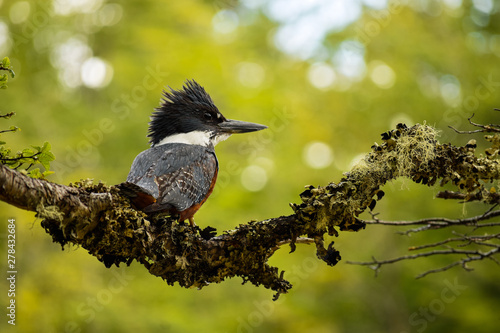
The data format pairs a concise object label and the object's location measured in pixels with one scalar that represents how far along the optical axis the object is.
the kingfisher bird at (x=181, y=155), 7.61
